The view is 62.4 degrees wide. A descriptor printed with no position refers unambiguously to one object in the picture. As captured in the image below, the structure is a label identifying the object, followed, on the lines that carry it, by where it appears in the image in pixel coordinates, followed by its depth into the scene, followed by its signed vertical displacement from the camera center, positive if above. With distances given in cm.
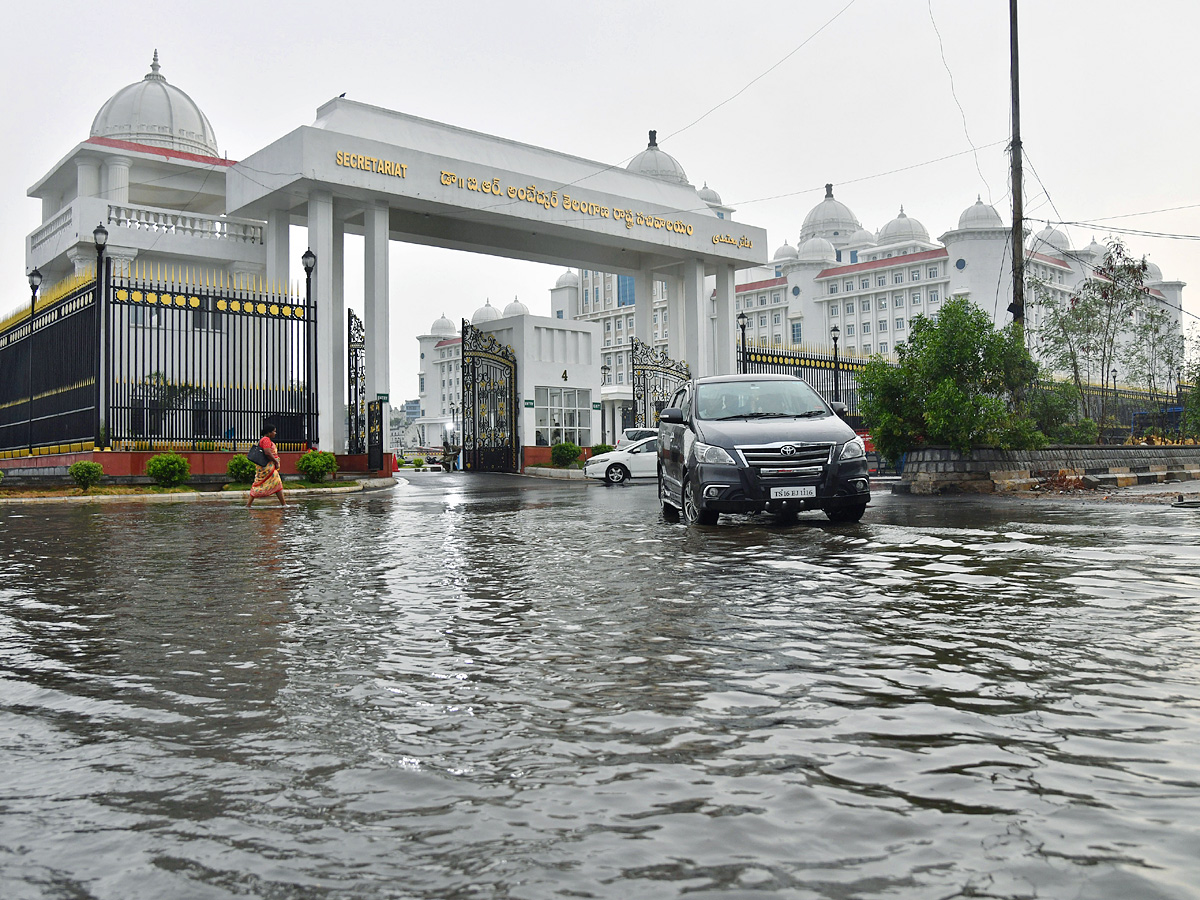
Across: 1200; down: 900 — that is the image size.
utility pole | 1973 +504
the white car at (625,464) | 2812 -29
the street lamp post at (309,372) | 2344 +205
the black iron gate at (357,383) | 2925 +220
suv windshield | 1139 +60
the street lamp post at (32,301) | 2423 +395
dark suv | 1020 -11
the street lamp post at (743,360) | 2941 +274
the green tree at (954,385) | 1612 +107
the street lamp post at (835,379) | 3111 +224
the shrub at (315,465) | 2241 -15
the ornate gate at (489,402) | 3372 +190
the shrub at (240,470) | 2122 -24
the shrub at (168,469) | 2020 -17
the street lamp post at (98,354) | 2050 +223
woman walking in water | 1667 -30
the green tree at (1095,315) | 2494 +339
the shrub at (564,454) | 3303 +1
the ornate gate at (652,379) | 3497 +270
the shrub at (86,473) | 1947 -22
